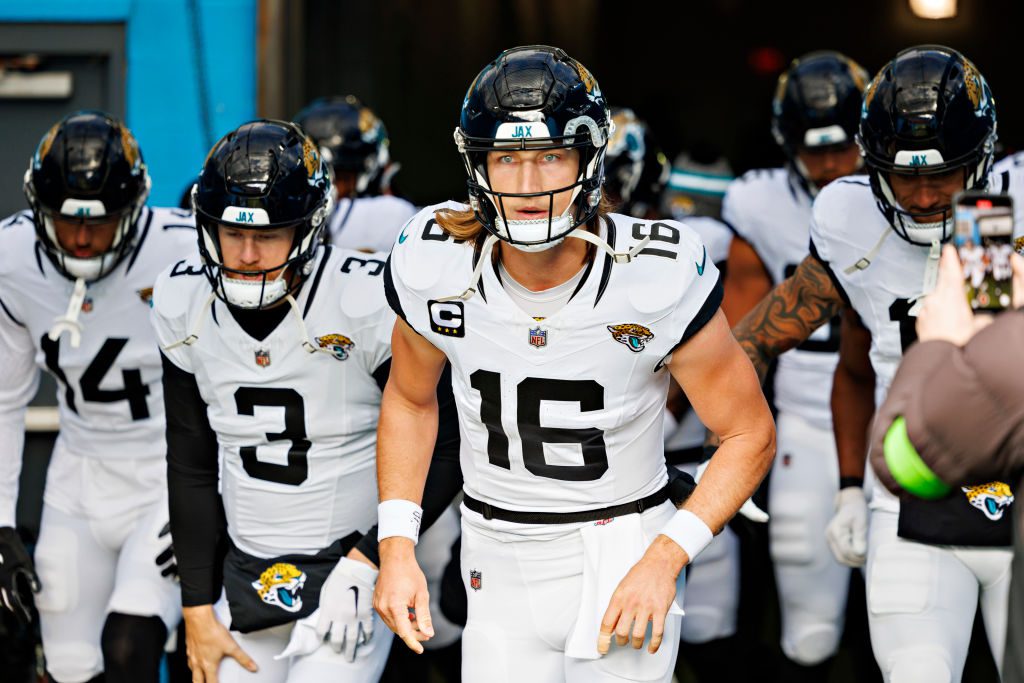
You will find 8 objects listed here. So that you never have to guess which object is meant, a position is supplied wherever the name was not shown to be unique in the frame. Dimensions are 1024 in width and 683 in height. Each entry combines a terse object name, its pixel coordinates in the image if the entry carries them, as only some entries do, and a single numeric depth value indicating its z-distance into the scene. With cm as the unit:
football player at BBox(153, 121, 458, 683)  666
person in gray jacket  404
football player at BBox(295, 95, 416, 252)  957
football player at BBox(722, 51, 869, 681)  882
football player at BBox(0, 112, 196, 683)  775
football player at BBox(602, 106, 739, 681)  902
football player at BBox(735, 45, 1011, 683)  628
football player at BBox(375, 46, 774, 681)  561
